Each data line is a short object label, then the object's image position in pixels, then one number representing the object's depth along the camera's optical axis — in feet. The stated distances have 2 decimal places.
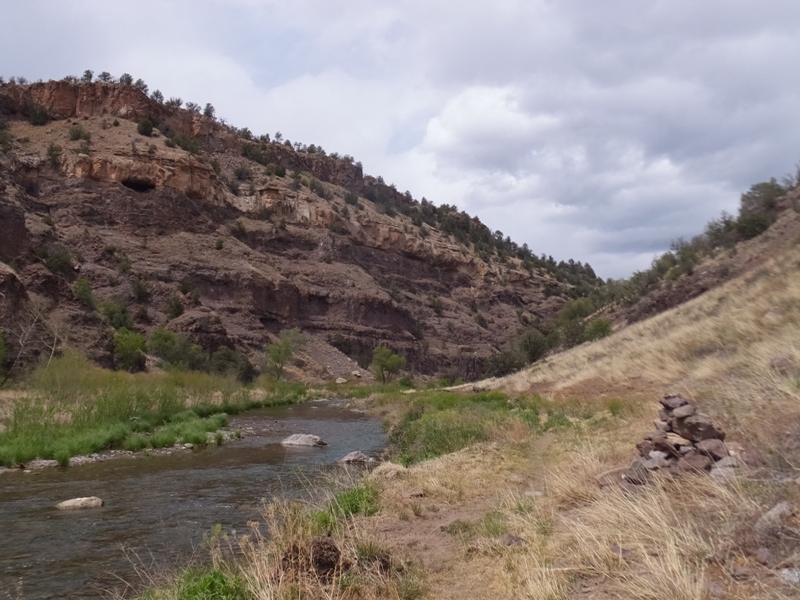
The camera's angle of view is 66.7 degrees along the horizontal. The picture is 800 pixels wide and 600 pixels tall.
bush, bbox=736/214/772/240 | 131.85
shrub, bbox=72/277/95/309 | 149.91
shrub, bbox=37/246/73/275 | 177.78
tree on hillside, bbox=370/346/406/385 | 221.87
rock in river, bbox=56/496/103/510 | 37.17
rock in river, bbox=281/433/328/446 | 69.36
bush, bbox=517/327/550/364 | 200.95
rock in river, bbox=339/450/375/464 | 55.10
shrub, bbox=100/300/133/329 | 175.72
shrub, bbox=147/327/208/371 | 162.61
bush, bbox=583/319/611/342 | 157.59
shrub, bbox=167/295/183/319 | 199.72
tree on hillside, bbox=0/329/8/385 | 90.39
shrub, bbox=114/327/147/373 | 138.00
